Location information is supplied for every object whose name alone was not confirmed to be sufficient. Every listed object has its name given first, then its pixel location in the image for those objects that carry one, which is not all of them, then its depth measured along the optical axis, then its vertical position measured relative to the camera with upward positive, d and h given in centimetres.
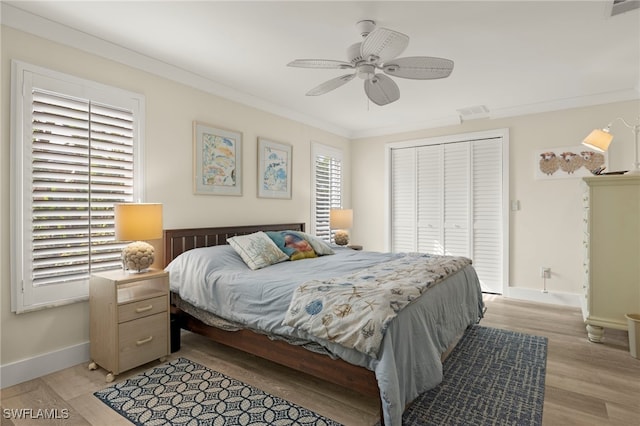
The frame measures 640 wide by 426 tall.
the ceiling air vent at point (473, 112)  460 +141
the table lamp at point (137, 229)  257 -12
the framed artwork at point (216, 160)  355 +59
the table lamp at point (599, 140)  347 +76
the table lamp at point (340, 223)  504 -13
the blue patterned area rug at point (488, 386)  198 -117
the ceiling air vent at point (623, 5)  229 +141
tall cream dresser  303 -35
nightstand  244 -81
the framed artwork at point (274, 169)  429 +59
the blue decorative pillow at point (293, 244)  355 -32
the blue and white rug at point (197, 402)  197 -118
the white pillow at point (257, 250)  310 -34
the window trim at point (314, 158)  514 +84
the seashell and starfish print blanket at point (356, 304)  182 -52
